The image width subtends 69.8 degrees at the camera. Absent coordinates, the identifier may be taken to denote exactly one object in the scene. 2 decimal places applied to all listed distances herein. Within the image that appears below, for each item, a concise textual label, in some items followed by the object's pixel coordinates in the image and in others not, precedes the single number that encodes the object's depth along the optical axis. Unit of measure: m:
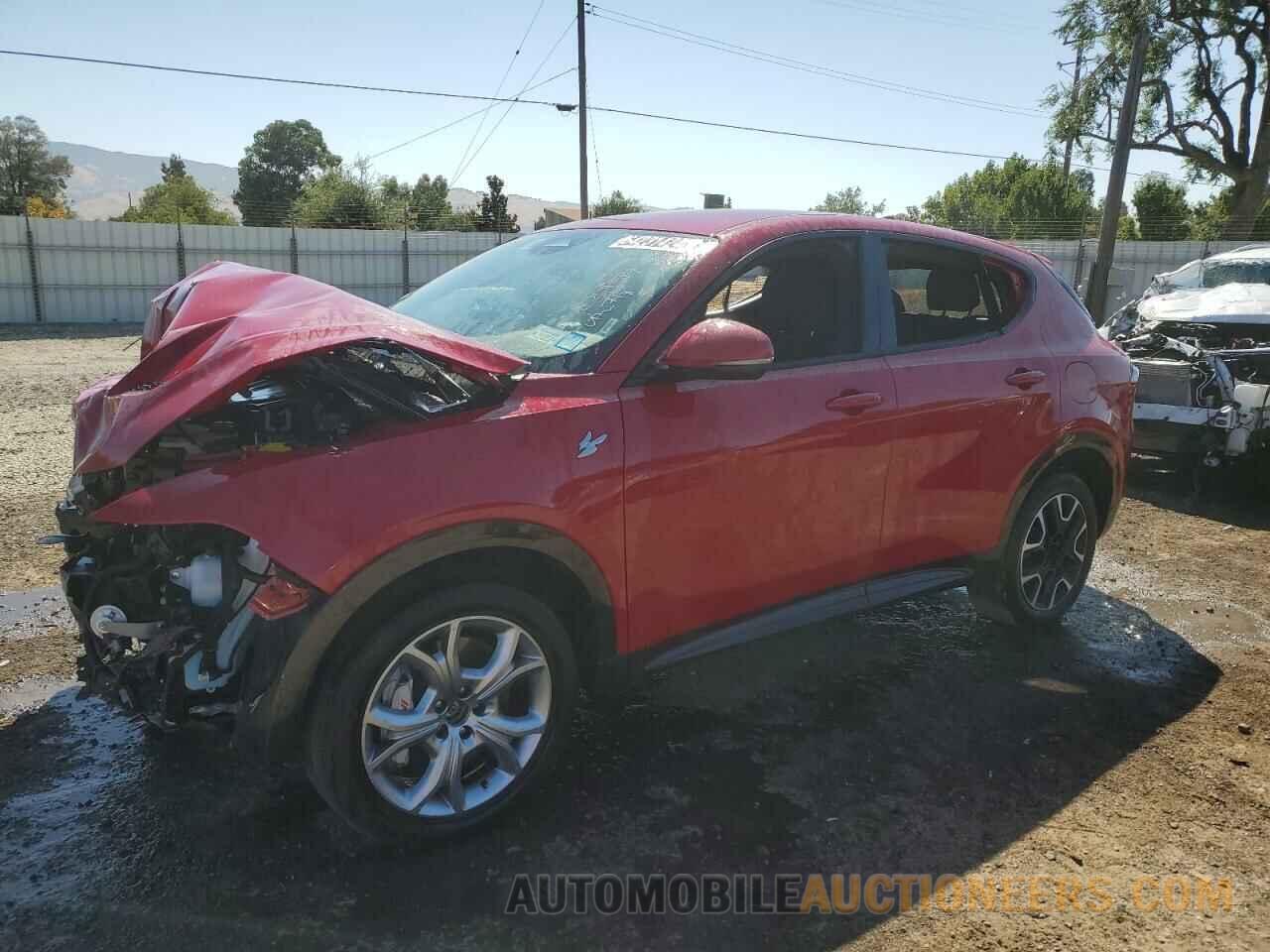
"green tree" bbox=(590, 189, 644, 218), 58.16
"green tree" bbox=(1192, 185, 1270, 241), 35.22
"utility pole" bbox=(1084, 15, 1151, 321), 14.54
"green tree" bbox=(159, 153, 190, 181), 79.69
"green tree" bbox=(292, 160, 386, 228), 39.53
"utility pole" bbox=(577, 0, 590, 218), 24.56
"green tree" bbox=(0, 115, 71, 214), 67.62
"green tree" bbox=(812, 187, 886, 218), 75.54
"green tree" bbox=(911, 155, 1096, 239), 36.17
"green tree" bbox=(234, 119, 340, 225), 80.69
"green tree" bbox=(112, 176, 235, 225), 44.85
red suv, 2.37
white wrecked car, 6.71
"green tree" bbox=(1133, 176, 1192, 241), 39.06
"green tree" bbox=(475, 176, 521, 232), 46.81
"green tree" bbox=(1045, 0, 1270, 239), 29.64
